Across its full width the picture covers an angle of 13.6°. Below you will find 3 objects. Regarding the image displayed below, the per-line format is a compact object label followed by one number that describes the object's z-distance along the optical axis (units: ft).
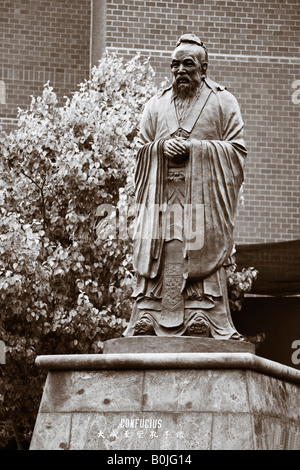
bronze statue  34.68
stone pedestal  31.35
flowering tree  49.26
